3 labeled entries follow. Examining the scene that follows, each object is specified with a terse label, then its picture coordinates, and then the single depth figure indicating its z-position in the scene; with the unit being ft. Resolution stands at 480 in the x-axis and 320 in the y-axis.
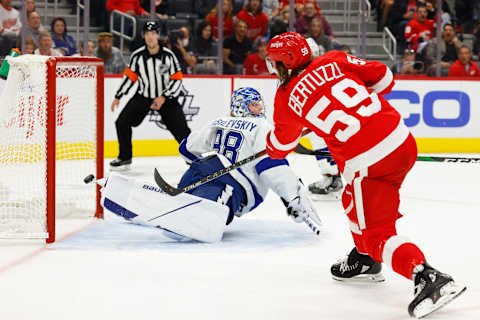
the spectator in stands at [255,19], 57.62
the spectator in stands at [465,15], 61.36
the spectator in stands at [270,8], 58.23
